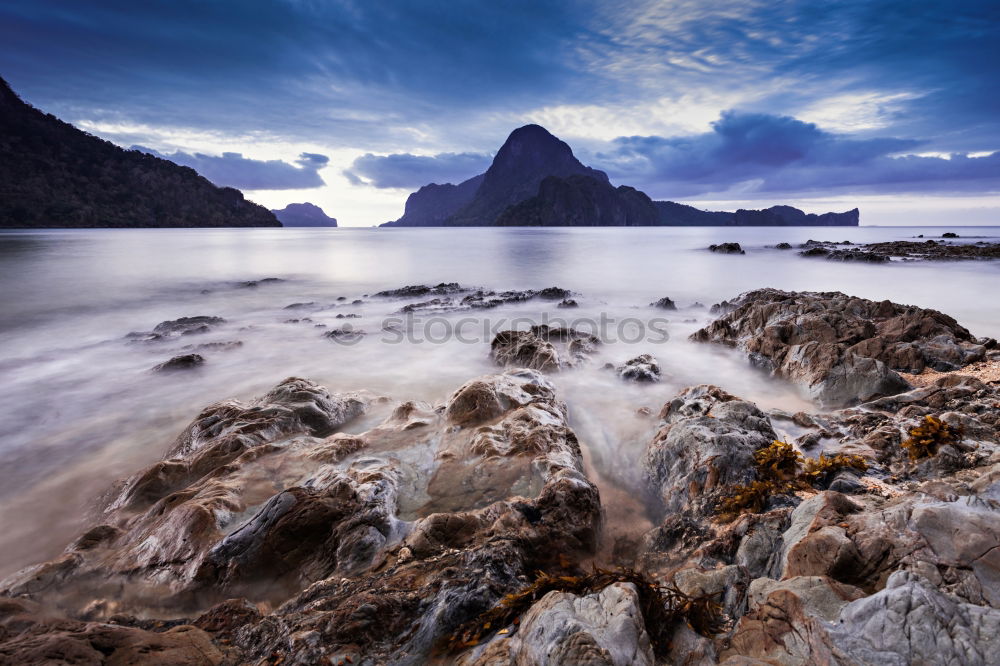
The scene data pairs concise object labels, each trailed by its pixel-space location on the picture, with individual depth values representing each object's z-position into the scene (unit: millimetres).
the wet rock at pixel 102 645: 2109
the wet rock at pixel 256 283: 22703
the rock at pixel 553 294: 18406
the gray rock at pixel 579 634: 1867
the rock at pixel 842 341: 6445
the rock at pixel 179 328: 12312
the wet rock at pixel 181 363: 9281
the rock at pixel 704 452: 4113
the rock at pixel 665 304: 15789
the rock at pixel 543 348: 8898
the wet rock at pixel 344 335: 11930
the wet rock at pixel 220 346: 10984
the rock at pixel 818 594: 1999
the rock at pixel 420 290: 19688
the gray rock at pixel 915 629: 1653
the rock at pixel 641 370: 8133
